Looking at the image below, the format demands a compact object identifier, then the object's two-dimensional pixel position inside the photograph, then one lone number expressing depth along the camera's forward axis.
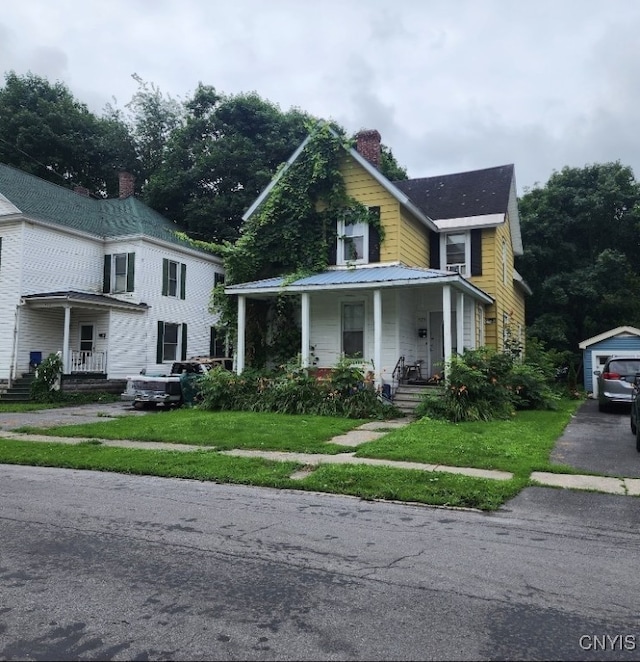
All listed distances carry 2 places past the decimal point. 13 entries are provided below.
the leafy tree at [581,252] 30.70
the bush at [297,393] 14.81
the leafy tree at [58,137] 38.50
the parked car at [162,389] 17.86
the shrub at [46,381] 21.20
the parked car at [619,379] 15.30
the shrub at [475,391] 13.79
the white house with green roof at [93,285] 22.86
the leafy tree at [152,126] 42.69
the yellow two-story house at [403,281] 16.75
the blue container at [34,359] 23.08
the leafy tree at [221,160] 35.44
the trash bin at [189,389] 17.80
